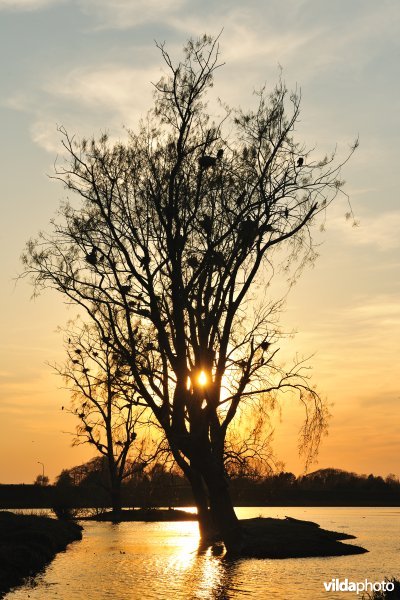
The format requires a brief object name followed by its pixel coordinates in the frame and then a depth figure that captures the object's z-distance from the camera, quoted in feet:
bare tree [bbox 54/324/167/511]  111.04
